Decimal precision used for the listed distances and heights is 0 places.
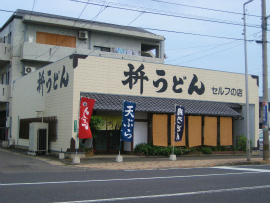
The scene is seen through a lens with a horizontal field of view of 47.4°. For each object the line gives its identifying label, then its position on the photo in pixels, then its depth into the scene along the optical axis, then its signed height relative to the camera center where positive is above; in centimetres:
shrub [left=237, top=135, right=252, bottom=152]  2273 -175
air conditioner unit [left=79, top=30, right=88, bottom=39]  2908 +797
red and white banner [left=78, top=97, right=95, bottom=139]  1596 +9
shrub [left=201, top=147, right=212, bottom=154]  2094 -211
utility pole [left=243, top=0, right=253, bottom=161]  1671 +95
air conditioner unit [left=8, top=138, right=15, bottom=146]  2569 -196
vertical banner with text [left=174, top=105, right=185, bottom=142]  1820 -19
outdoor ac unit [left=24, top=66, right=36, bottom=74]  2684 +426
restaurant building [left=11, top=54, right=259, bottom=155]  1781 +130
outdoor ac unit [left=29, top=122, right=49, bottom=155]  1897 -119
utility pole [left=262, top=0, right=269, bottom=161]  1728 +161
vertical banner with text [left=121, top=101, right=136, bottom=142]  1652 -13
